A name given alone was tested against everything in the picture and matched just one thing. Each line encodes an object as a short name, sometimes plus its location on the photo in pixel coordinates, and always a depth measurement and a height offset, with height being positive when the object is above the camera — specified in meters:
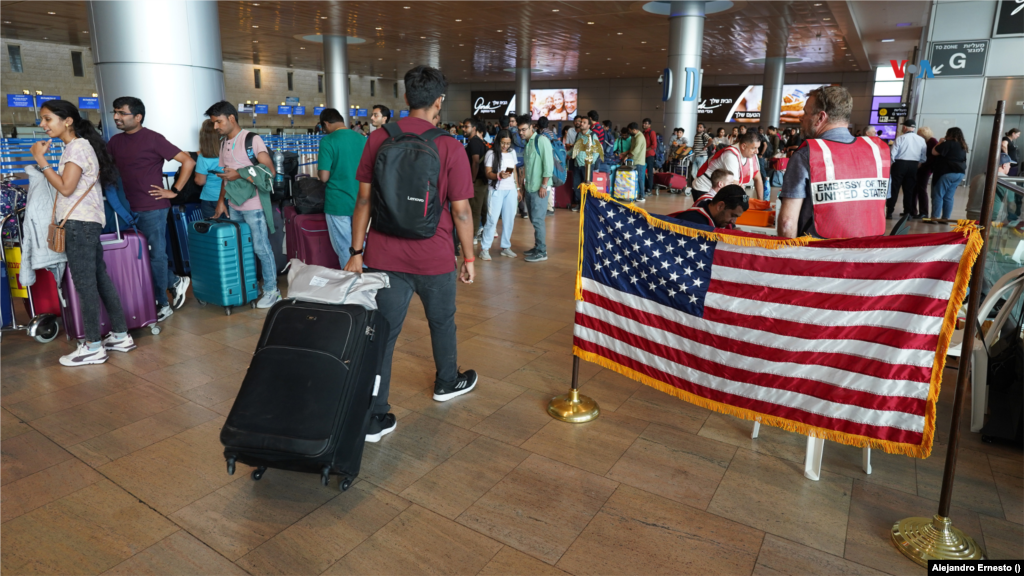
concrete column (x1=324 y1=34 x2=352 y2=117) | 23.23 +2.89
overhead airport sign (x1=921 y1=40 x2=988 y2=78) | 10.44 +1.63
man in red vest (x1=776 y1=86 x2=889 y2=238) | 3.09 -0.11
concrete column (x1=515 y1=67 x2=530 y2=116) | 31.33 +3.27
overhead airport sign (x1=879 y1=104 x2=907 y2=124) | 13.42 +0.91
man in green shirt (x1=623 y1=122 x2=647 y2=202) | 12.98 +0.07
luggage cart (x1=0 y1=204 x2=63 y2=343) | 4.67 -1.29
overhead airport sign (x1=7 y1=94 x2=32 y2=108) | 23.53 +1.64
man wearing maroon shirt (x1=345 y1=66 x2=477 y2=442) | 3.09 -0.49
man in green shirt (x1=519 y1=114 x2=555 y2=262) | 7.64 -0.34
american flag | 2.51 -0.75
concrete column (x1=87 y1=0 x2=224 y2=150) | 6.10 +0.86
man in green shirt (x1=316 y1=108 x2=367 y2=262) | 5.39 -0.15
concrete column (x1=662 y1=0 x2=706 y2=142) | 15.84 +2.36
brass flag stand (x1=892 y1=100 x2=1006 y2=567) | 2.33 -1.42
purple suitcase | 4.58 -1.03
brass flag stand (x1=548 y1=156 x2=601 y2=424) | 3.58 -1.47
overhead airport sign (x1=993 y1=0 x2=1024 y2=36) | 9.97 +2.18
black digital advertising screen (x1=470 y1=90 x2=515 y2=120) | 41.78 +3.14
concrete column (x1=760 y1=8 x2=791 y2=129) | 26.09 +2.72
